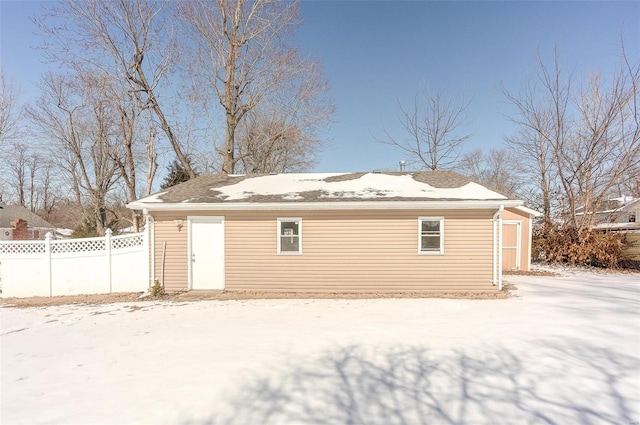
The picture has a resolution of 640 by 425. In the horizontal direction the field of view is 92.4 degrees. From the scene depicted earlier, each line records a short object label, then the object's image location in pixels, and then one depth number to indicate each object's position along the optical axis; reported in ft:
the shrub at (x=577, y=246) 42.16
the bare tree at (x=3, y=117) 60.18
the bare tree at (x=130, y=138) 51.49
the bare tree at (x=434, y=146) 62.03
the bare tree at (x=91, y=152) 65.46
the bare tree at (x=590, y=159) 46.37
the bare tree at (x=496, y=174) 108.47
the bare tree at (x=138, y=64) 45.91
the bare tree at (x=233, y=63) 49.93
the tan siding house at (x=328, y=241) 27.22
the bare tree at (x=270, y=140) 61.36
